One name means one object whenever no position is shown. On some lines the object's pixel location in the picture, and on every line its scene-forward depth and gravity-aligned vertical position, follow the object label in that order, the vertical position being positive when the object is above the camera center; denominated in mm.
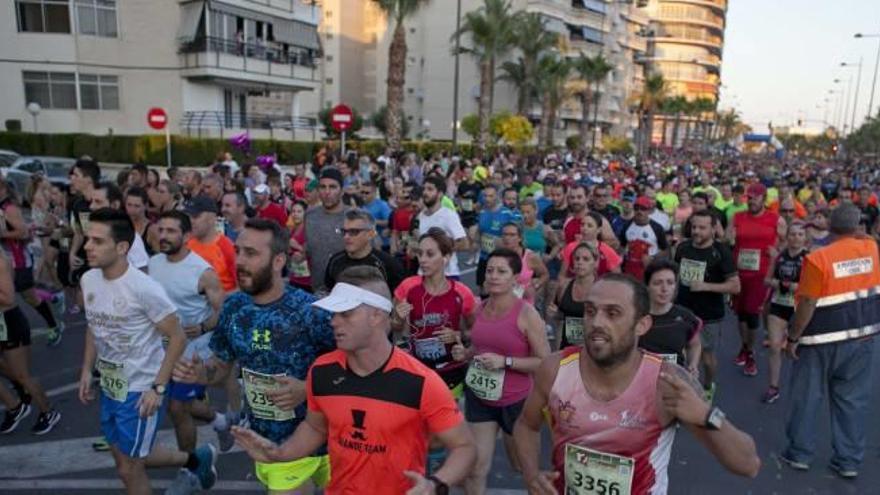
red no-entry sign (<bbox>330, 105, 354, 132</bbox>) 18156 +377
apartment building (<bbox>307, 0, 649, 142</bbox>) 65812 +7899
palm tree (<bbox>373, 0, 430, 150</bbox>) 30812 +3269
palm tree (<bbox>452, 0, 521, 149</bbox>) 43500 +6511
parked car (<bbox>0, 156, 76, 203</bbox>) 17906 -1240
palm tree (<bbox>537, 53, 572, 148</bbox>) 54594 +4308
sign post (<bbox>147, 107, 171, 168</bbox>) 21484 +321
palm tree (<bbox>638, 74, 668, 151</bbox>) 78000 +4780
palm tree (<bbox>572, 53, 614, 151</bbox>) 63219 +6429
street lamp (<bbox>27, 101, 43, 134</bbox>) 28000 +684
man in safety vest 5078 -1491
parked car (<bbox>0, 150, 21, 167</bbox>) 18777 -958
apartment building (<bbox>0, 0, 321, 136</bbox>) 31062 +3144
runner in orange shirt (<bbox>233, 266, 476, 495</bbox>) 2758 -1124
